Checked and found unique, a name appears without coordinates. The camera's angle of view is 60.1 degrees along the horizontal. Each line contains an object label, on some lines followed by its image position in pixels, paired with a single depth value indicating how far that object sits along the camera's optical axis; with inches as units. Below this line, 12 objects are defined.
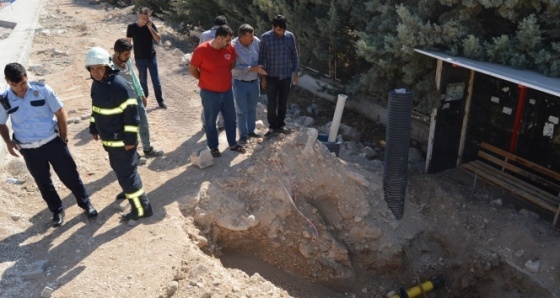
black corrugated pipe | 252.8
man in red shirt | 245.4
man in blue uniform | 204.5
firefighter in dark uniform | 196.4
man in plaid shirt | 269.3
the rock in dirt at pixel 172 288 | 189.5
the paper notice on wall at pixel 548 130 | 265.1
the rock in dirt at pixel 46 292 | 184.1
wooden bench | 264.7
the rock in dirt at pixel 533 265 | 238.2
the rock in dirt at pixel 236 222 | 241.3
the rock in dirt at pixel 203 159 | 269.0
